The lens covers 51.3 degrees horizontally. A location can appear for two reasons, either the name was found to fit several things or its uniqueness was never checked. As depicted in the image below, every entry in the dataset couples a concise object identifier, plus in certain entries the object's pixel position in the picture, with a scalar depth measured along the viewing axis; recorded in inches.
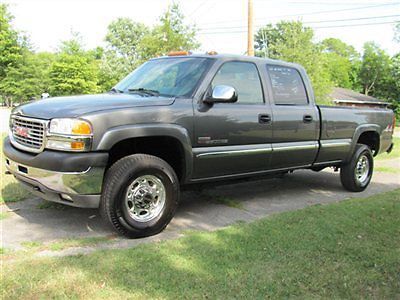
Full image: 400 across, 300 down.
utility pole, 659.4
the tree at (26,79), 1759.4
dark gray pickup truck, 155.6
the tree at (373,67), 2545.8
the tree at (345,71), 2768.2
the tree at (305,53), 1109.1
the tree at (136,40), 753.6
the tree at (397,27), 2013.8
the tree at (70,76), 1290.6
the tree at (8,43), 1585.1
